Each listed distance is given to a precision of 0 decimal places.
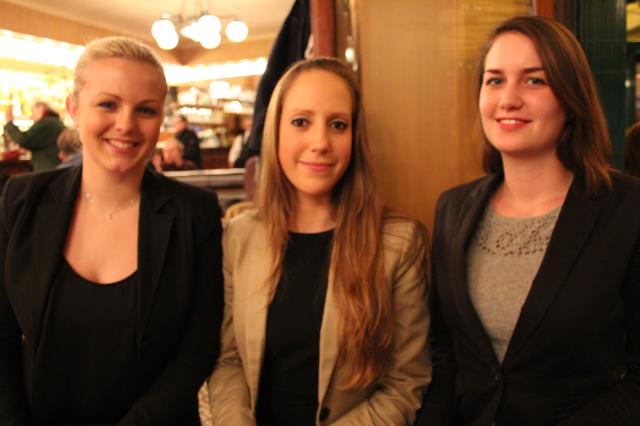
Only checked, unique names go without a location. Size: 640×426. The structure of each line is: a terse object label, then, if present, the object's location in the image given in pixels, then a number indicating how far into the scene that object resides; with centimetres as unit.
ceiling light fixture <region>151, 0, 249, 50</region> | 683
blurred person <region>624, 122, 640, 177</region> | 261
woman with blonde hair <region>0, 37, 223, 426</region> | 148
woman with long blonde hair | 152
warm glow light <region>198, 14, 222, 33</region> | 677
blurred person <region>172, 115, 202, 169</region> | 784
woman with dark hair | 133
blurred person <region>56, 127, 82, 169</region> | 418
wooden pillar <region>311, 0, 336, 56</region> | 232
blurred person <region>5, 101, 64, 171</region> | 589
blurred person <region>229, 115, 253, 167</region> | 751
